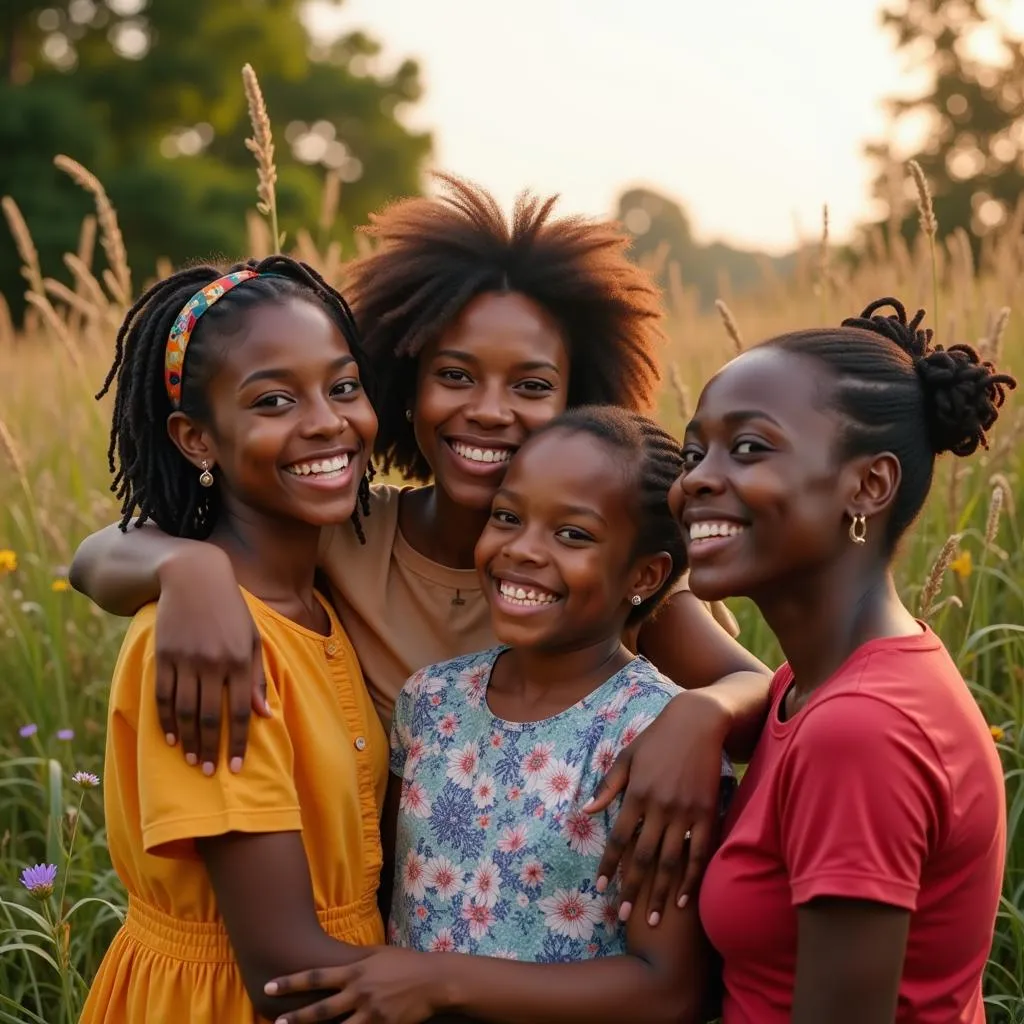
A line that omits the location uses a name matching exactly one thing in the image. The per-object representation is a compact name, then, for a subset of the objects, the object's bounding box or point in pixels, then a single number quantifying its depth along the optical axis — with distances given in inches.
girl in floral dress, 78.4
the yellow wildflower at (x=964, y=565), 121.5
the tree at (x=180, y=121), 860.6
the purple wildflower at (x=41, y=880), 84.4
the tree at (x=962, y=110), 910.4
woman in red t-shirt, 64.7
